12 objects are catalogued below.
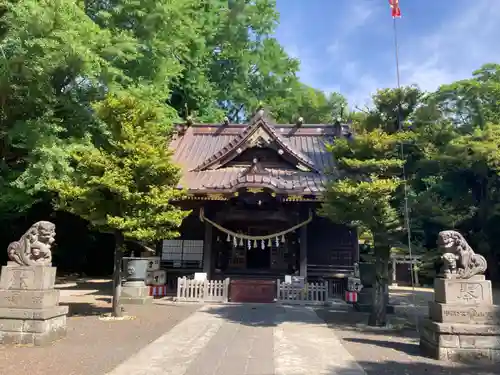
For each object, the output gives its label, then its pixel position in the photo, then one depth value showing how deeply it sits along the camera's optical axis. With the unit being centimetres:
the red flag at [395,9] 1215
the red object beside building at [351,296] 1394
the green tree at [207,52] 1847
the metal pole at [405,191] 1004
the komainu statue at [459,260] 769
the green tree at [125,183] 1069
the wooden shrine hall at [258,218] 1570
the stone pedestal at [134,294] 1362
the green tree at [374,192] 1000
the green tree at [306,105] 3406
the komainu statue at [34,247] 828
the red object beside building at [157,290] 1560
